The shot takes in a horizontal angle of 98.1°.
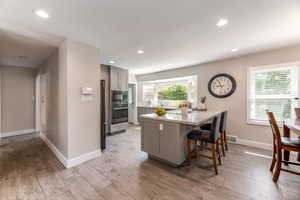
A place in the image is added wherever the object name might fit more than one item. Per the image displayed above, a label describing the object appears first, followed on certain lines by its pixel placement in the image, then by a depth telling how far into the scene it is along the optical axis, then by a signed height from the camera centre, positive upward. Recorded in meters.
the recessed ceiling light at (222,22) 1.93 +1.17
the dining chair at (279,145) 1.96 -0.71
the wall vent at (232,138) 3.76 -1.17
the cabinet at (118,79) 4.57 +0.70
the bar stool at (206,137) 2.28 -0.71
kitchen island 2.36 -0.75
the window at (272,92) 3.07 +0.18
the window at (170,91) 4.88 +0.30
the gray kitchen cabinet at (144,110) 5.74 -0.57
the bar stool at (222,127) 2.87 -0.68
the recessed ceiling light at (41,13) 1.71 +1.13
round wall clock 3.81 +0.39
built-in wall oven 4.59 -0.33
